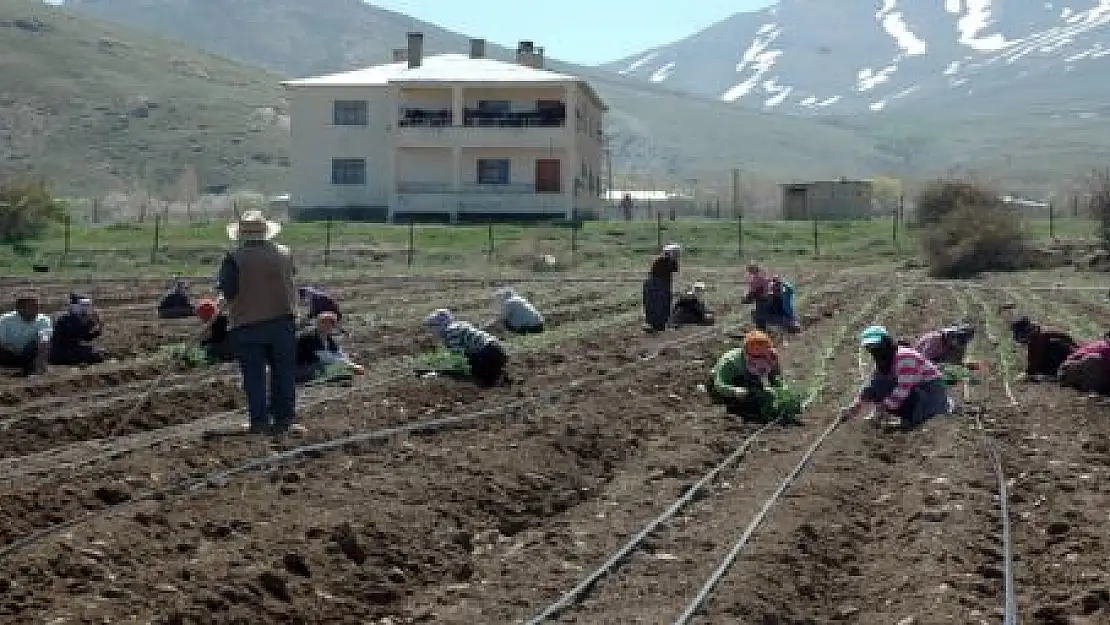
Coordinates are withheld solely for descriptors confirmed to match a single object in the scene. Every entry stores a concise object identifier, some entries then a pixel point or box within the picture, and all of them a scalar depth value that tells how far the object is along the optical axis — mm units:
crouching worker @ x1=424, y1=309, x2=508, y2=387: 18703
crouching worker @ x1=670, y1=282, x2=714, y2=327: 27719
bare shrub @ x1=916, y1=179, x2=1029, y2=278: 49594
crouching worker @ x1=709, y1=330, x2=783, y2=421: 17375
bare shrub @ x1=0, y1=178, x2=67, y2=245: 52438
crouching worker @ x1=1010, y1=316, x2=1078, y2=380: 19766
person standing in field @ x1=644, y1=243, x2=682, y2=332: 25281
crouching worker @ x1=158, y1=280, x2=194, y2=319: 27219
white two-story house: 65688
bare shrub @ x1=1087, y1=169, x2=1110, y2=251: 47844
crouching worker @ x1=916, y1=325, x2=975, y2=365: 19547
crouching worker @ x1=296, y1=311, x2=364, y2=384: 18922
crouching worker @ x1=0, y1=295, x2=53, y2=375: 19406
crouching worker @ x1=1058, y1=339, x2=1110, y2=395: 18438
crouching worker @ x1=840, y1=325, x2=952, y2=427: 16594
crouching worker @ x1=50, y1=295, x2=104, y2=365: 20875
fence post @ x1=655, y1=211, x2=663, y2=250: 56969
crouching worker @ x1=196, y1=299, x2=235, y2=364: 20547
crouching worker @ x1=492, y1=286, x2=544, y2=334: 24422
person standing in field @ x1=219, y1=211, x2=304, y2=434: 14477
